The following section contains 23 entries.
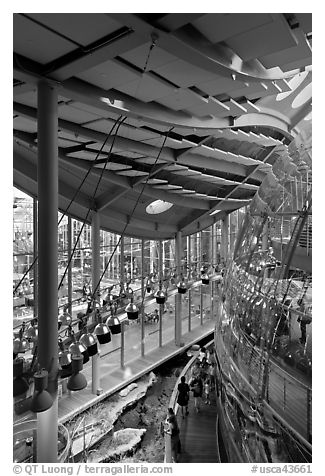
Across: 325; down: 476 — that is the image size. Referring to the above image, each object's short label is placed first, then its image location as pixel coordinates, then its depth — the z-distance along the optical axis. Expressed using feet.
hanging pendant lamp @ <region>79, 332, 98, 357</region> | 15.49
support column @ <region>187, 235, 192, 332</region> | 66.85
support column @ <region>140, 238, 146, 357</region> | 54.65
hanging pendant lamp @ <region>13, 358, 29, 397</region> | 12.19
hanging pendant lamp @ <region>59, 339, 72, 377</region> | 13.89
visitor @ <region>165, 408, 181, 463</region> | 18.81
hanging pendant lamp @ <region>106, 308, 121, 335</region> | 17.92
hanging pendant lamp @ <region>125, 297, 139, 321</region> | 22.76
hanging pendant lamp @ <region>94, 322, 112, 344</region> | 16.69
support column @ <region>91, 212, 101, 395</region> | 39.78
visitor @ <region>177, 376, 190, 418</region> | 28.09
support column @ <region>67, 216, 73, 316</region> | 41.24
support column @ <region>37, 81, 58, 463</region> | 13.12
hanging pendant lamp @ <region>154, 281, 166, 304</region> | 32.94
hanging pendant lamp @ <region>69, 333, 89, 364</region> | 14.35
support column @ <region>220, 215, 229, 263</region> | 73.20
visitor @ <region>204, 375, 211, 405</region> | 27.46
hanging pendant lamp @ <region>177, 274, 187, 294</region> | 41.93
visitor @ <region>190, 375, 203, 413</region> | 27.87
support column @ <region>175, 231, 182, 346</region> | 59.82
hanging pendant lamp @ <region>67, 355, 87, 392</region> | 14.26
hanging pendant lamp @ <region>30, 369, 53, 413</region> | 12.46
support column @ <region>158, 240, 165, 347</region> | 58.28
